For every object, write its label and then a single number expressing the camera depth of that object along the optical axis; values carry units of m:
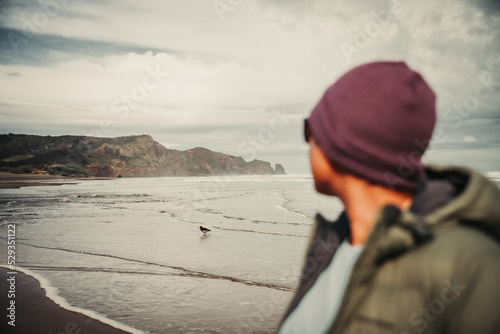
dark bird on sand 10.79
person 0.70
